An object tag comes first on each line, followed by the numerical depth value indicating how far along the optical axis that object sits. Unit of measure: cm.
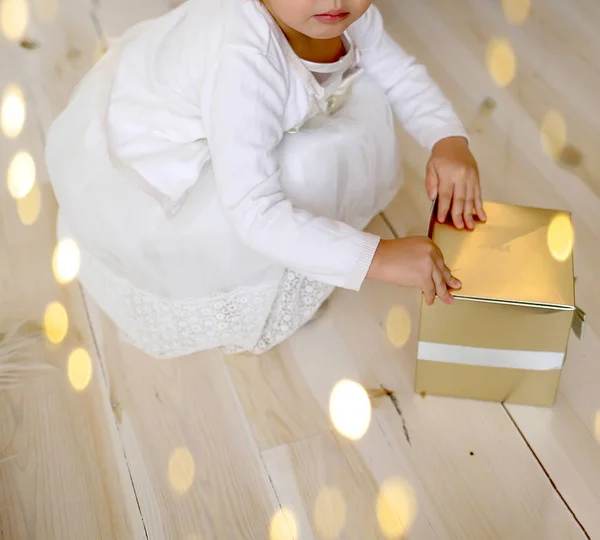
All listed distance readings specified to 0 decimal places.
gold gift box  84
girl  84
